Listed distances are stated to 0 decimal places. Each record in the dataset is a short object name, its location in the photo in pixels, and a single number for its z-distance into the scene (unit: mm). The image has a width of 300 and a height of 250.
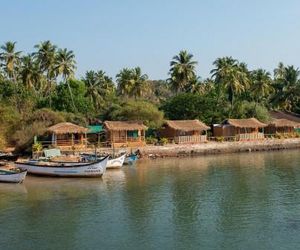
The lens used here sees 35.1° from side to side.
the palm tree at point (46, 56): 61406
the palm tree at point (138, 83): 72812
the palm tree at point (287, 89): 75312
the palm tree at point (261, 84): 72312
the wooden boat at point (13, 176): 34194
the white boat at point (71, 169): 37094
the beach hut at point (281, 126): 64688
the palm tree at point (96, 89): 69938
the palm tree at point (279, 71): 84144
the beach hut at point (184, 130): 56031
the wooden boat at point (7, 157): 44938
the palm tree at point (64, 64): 61875
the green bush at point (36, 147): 45622
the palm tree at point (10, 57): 60031
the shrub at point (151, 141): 54991
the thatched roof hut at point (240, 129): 59984
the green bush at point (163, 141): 54344
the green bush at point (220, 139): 58188
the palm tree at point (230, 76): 69812
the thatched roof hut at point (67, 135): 48022
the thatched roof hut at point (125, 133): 52281
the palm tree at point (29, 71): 62094
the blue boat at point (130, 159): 46112
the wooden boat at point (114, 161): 41781
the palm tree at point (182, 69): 70688
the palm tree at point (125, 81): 72562
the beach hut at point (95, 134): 54788
